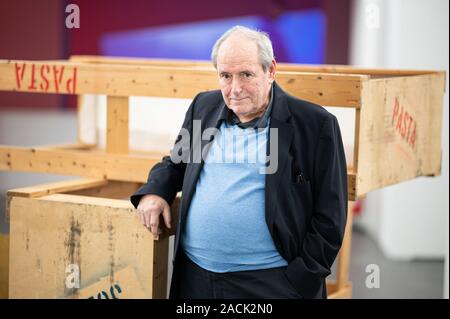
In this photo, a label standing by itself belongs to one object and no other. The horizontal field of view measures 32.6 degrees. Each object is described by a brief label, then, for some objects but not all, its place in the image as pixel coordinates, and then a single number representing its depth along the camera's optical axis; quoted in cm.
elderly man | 286
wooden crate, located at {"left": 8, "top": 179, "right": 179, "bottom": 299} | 342
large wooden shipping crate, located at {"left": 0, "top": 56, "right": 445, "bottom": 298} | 347
